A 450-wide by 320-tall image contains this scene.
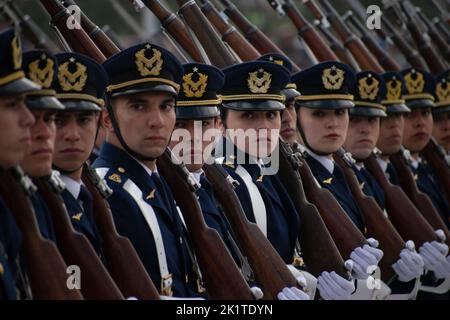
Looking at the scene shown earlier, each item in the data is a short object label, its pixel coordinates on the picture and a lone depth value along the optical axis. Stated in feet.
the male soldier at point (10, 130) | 32.48
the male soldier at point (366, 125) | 63.10
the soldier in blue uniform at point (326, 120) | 56.75
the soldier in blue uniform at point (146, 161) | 41.04
